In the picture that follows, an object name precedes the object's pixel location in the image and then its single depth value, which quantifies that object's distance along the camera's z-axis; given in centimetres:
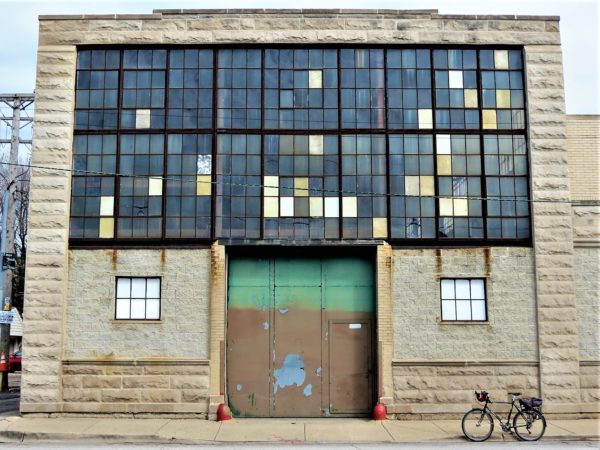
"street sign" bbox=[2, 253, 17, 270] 2372
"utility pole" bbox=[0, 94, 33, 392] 2359
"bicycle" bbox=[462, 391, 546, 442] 1503
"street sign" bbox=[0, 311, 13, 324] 2333
